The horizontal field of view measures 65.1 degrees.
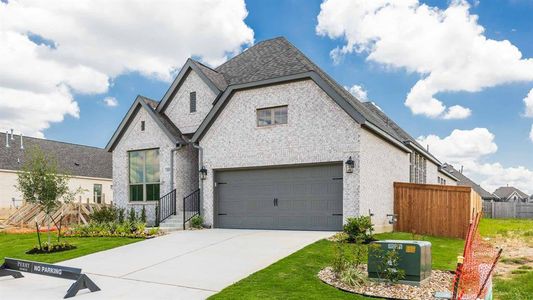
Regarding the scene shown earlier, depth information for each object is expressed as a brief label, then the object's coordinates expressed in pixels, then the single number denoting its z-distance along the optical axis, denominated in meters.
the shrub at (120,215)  18.99
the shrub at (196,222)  16.64
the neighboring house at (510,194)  66.75
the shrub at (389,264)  7.57
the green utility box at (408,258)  7.50
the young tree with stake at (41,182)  12.89
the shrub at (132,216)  18.42
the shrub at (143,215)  18.69
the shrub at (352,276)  7.71
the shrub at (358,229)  12.47
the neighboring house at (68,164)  30.05
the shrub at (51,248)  12.81
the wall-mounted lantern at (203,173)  17.22
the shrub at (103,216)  18.19
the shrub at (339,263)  8.25
